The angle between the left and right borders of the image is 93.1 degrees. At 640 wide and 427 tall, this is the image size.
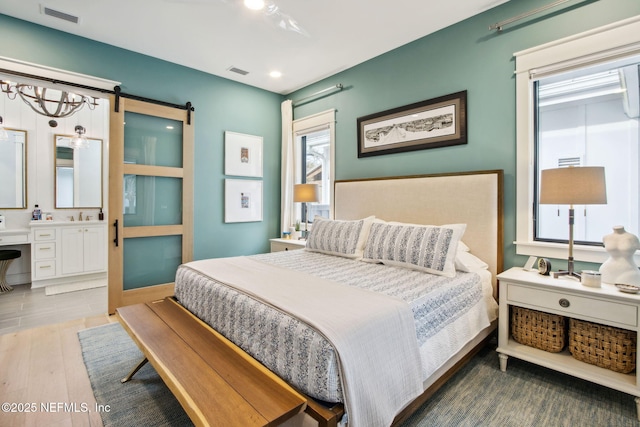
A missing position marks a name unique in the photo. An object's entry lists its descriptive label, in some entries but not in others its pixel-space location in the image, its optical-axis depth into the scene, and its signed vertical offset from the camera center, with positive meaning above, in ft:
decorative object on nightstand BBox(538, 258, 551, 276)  7.20 -1.24
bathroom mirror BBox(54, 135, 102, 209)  15.35 +2.01
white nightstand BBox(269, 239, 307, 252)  12.80 -1.35
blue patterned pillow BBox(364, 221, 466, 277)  7.31 -0.85
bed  4.22 -1.53
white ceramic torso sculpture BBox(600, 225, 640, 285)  6.11 -0.88
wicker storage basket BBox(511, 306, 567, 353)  6.76 -2.64
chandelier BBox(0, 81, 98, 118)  9.80 +3.89
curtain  14.96 +2.24
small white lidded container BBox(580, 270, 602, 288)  6.13 -1.31
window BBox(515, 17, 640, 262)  7.37 +2.25
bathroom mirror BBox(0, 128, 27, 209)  13.99 +1.95
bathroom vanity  14.10 -1.95
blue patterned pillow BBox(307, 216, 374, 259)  9.48 -0.77
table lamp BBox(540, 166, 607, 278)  6.29 +0.61
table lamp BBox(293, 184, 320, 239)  12.85 +0.87
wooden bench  3.76 -2.44
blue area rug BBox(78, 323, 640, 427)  5.60 -3.78
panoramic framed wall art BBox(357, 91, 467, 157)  9.53 +3.06
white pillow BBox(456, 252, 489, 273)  7.66 -1.28
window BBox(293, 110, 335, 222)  13.56 +2.72
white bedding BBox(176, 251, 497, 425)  4.24 -1.91
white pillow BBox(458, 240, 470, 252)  8.34 -0.93
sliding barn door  10.96 +0.53
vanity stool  12.84 -2.31
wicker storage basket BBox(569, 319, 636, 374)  5.94 -2.67
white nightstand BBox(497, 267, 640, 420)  5.66 -1.92
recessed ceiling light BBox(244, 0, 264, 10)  8.30 +5.83
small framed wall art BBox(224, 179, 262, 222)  13.94 +0.61
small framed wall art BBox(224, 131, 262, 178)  13.87 +2.77
